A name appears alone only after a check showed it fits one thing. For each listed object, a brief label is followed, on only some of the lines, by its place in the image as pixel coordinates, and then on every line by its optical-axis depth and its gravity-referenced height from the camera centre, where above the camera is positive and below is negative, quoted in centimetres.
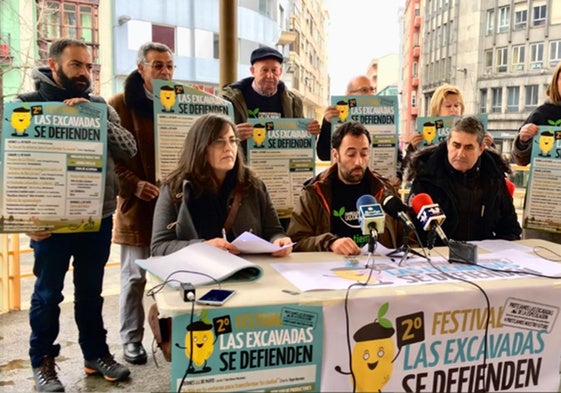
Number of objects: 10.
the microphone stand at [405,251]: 194 -40
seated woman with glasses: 206 -19
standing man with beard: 219 -49
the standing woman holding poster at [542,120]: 273 +20
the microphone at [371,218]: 177 -24
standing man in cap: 285 +34
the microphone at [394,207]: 189 -21
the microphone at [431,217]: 184 -24
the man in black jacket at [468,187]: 242 -16
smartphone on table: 137 -42
